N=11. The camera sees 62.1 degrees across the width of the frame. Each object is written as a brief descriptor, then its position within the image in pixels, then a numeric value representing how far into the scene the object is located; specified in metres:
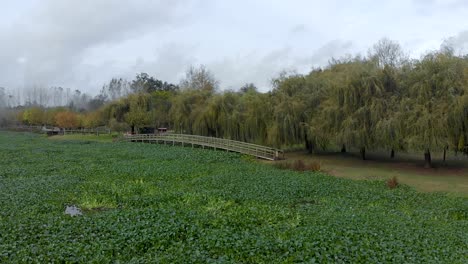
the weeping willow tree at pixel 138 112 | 51.25
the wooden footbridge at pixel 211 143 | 29.60
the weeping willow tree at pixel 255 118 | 32.16
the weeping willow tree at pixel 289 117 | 29.80
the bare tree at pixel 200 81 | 61.25
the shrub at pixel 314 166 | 23.12
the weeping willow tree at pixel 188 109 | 41.59
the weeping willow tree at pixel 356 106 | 24.22
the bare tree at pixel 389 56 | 26.50
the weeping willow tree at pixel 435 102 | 21.16
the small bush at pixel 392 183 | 17.42
